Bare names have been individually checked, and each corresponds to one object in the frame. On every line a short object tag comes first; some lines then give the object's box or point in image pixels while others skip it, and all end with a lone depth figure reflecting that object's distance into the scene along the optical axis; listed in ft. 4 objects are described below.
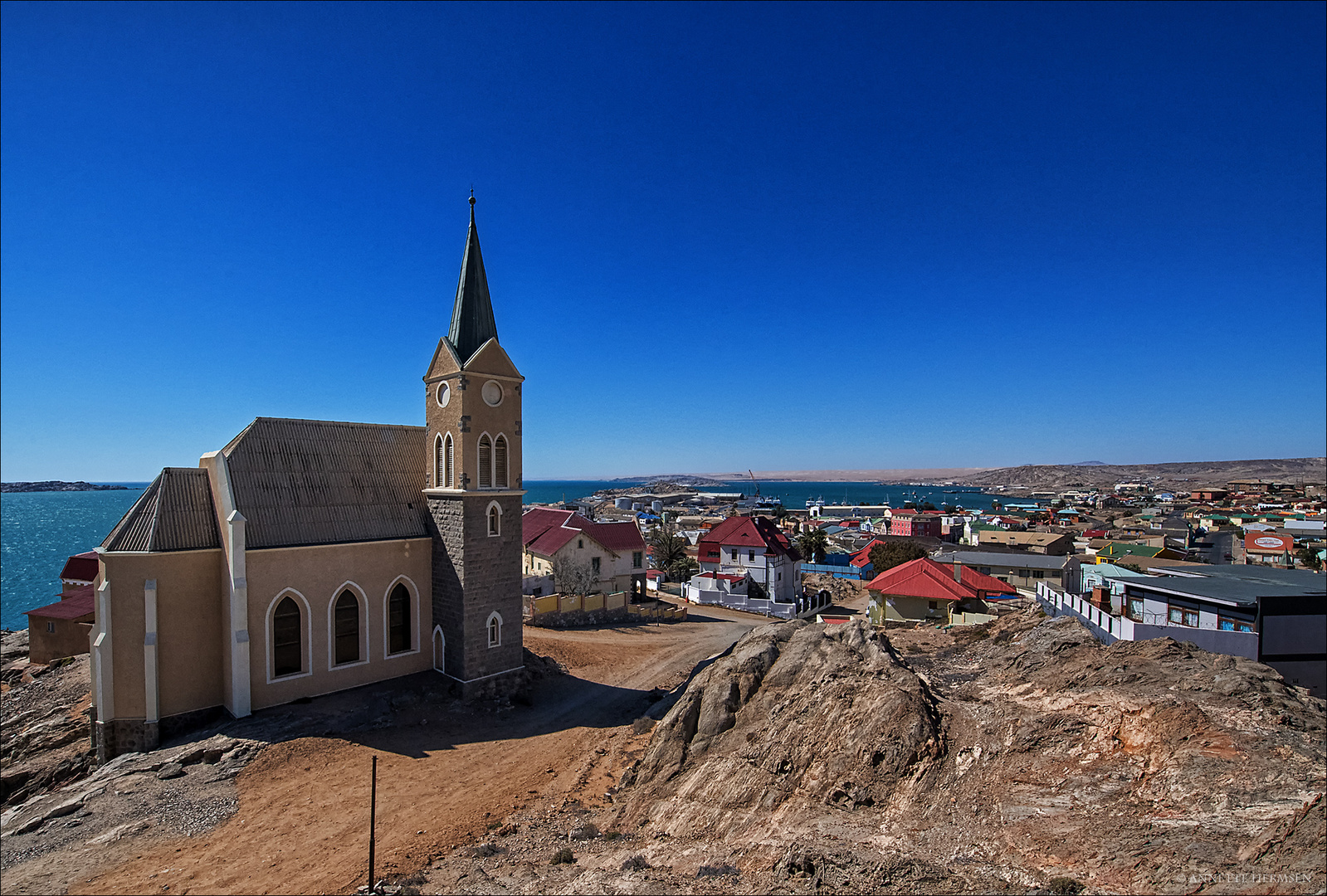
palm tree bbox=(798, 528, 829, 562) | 228.02
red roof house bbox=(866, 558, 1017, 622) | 120.88
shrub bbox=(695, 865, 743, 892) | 35.58
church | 66.18
